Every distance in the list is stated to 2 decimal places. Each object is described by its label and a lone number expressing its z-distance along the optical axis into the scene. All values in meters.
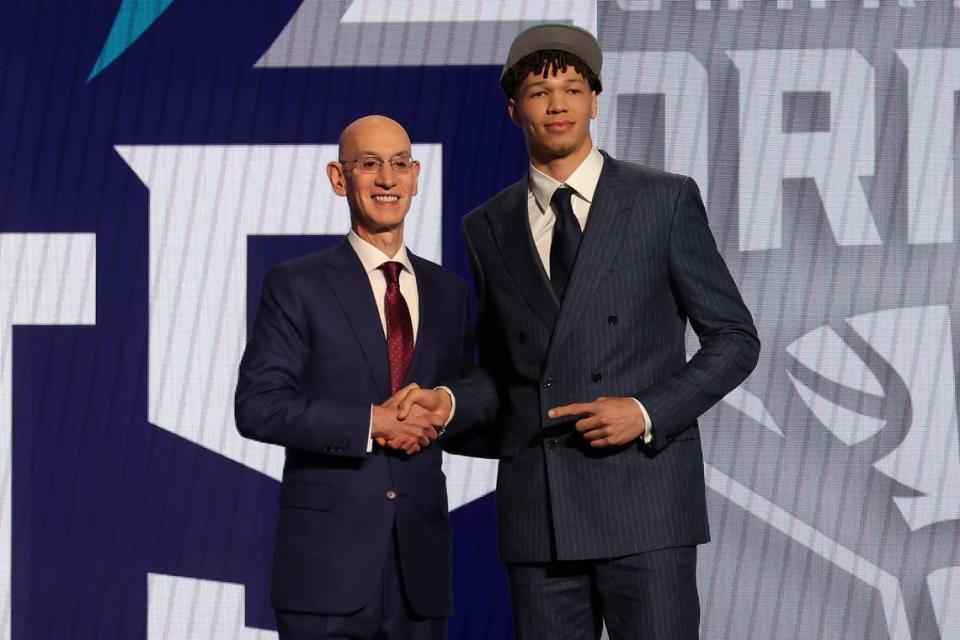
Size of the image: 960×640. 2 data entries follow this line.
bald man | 5.80
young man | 5.66
